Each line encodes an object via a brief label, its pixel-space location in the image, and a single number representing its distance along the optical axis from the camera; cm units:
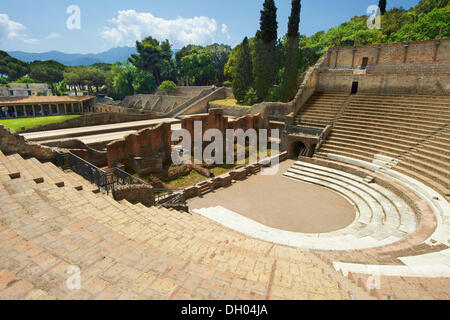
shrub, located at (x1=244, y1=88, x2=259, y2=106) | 3219
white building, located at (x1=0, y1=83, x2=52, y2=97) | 4810
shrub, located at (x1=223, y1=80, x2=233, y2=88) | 4472
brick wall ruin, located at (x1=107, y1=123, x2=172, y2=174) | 1628
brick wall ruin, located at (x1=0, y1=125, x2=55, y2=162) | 1041
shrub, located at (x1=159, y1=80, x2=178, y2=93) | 4534
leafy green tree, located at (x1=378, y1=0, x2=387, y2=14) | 3710
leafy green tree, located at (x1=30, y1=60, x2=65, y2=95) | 5000
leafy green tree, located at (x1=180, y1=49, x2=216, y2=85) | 4688
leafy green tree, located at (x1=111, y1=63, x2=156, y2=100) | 4831
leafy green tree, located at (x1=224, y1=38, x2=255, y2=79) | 3472
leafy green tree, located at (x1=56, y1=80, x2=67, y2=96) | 5428
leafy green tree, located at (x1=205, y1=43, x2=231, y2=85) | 5297
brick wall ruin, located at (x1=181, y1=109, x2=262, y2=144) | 1920
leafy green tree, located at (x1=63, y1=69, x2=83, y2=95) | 4938
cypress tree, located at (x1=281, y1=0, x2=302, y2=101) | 2773
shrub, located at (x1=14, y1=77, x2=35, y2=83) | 5659
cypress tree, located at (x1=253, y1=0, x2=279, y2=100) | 3027
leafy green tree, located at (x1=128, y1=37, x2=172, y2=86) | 4953
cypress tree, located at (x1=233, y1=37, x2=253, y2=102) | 3397
